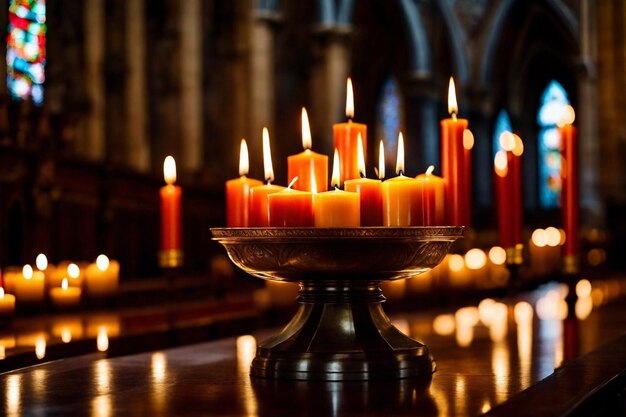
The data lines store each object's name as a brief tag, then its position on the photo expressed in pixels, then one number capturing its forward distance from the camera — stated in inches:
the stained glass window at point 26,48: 595.5
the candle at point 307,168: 98.0
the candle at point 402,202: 92.4
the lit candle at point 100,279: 170.7
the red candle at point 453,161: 107.3
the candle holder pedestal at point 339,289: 86.2
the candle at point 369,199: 93.5
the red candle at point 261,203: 95.5
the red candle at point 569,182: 189.6
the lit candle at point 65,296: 155.1
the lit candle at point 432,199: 95.3
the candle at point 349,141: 101.0
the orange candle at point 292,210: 89.0
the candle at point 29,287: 149.3
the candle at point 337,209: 87.7
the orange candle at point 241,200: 101.0
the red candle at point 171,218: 167.5
